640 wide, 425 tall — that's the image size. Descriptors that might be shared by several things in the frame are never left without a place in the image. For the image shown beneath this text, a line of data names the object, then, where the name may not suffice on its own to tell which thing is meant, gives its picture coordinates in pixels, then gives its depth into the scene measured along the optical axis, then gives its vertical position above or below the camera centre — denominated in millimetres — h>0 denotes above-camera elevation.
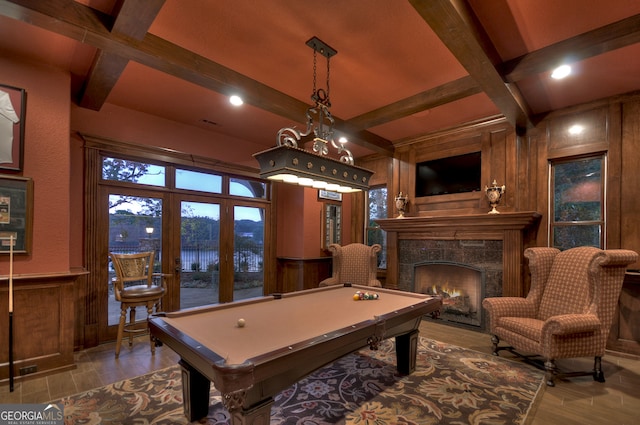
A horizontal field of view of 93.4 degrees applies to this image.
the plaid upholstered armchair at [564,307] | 2783 -957
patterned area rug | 2248 -1538
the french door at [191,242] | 4035 -440
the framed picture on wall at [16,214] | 2750 -24
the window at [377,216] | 5932 -38
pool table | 1505 -810
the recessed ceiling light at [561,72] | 2924 +1438
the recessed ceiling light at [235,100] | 3240 +1337
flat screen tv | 4629 +652
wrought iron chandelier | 2432 +432
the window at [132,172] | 3943 +560
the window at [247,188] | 5254 +465
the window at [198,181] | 4611 +512
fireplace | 4066 -503
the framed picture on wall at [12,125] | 2756 +795
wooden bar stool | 3381 -896
